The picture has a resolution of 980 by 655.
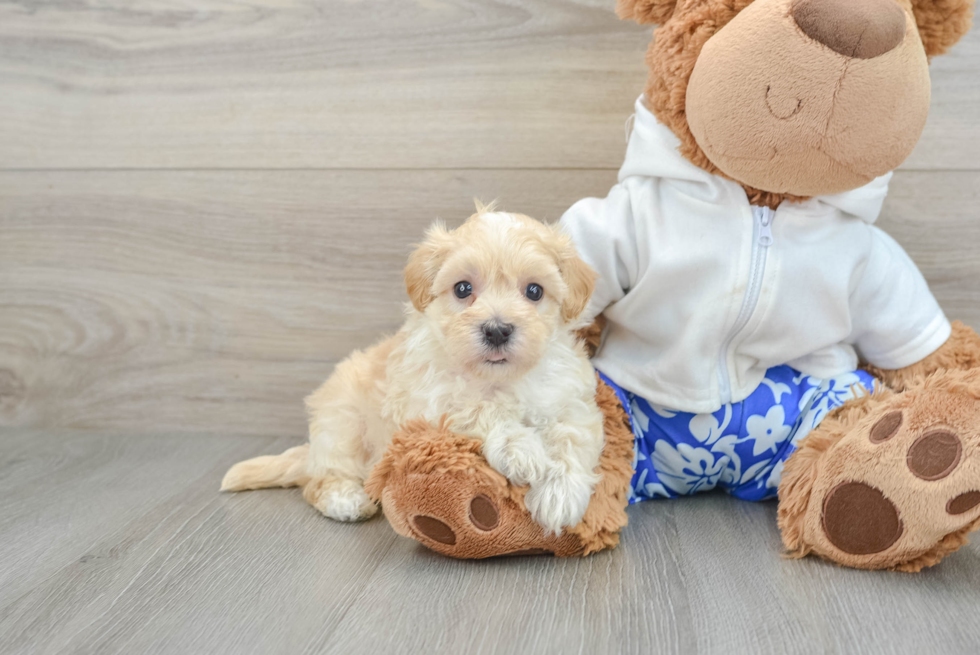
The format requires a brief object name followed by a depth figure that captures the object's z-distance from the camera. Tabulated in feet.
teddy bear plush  1.89
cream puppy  1.94
